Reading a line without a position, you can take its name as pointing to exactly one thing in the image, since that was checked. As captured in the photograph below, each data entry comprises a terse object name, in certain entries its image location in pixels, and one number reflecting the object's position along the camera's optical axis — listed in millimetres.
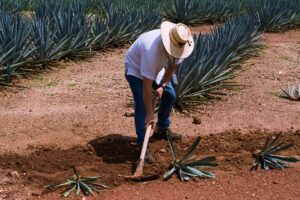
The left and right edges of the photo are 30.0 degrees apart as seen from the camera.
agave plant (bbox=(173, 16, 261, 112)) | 5965
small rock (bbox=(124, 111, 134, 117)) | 5578
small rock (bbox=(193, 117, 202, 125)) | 5498
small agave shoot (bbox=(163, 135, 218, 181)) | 4177
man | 3926
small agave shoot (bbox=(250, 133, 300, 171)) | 4488
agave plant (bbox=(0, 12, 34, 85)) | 6656
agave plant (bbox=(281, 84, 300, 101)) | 6504
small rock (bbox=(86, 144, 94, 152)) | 4743
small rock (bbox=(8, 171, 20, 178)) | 4184
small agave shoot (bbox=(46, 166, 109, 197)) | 3943
